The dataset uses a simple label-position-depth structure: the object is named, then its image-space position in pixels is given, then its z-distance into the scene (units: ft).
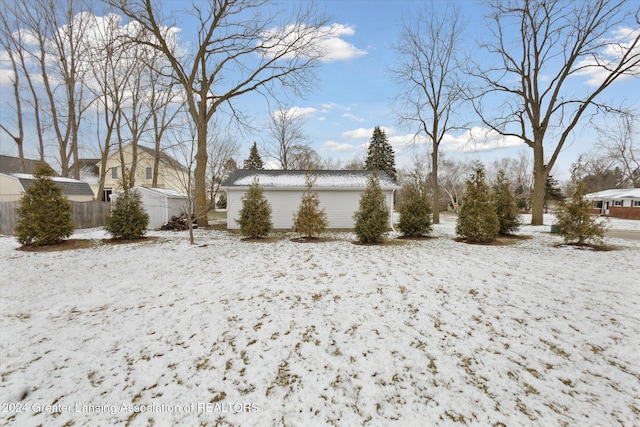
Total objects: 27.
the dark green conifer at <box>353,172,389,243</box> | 31.96
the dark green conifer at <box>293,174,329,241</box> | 34.14
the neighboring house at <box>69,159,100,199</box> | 93.41
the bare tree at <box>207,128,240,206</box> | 56.90
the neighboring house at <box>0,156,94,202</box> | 47.32
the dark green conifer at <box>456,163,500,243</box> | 32.83
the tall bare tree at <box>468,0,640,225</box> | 44.01
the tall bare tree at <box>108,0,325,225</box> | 40.83
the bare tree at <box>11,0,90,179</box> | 52.16
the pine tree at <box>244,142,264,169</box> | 122.01
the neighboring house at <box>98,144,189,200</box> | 90.33
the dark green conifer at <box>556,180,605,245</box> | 29.32
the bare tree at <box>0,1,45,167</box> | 50.42
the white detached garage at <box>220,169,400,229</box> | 44.68
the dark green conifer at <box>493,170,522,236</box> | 38.37
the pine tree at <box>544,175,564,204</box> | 105.81
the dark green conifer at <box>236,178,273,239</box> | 34.45
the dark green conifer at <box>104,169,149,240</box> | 33.45
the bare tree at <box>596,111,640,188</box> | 97.04
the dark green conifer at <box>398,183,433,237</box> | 37.45
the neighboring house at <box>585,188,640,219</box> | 79.30
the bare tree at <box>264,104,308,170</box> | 90.99
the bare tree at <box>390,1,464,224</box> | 56.13
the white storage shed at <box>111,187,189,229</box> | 47.14
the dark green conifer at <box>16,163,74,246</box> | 28.58
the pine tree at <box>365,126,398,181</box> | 104.99
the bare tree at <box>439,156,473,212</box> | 128.31
